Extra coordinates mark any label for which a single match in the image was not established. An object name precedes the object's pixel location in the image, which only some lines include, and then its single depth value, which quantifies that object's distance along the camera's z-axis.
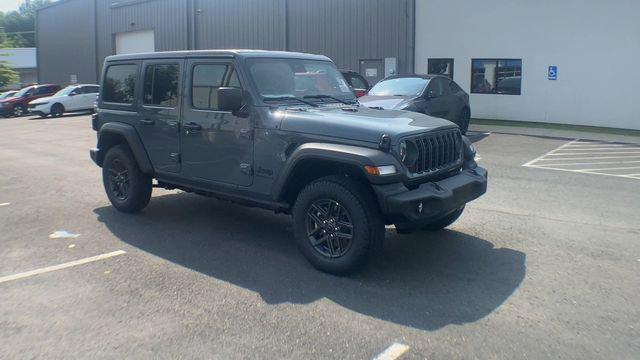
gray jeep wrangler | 4.86
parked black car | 12.33
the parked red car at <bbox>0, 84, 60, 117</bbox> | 30.39
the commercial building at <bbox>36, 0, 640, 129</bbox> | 18.33
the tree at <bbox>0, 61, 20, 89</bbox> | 45.72
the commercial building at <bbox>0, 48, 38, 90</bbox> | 64.97
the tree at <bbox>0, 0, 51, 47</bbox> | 103.81
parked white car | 27.36
